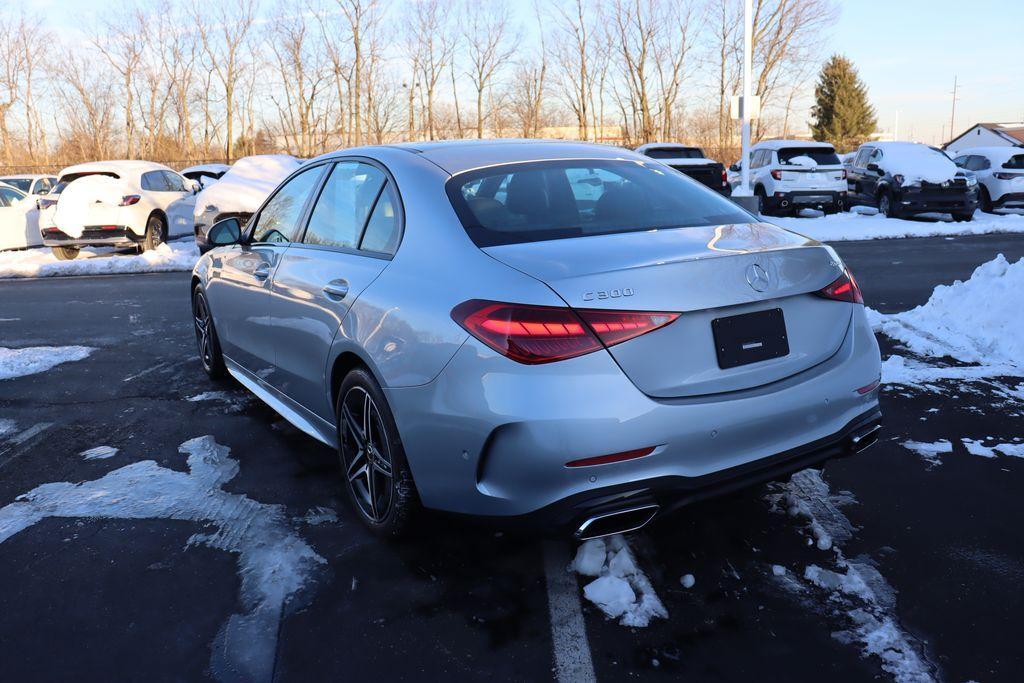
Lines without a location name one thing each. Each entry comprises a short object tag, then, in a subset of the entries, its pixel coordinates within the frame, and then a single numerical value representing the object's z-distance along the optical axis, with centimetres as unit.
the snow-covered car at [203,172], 2430
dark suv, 1778
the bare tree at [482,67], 4091
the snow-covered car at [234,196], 1362
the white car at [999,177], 1927
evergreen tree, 6275
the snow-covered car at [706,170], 1961
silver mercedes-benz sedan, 253
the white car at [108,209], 1515
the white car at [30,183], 2070
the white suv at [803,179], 1864
